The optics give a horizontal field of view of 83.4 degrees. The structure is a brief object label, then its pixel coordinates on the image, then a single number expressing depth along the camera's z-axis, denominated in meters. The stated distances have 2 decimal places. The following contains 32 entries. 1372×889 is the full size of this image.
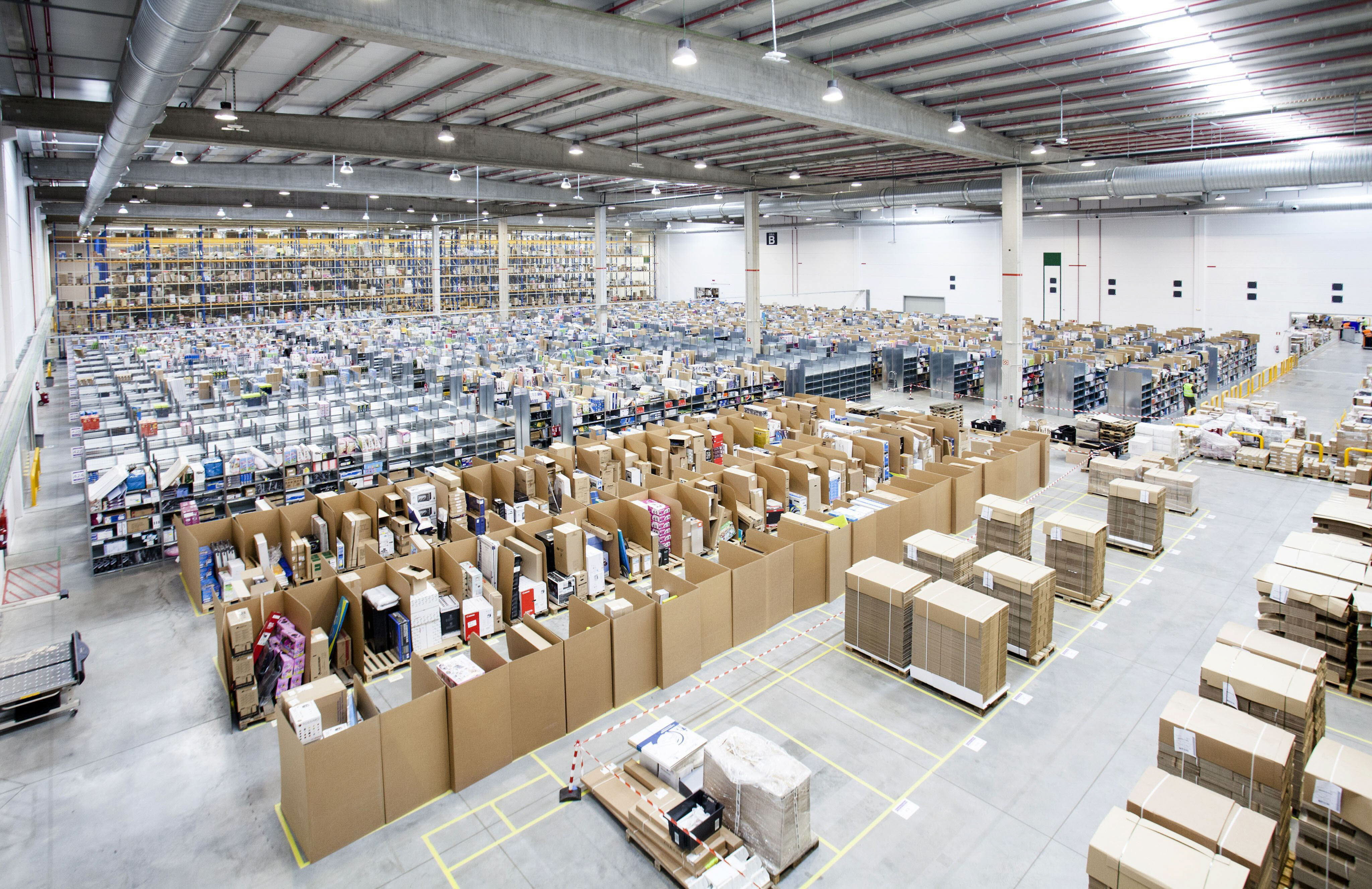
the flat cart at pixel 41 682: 6.89
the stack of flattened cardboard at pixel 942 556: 8.23
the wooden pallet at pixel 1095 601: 8.98
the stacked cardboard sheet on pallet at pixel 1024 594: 7.70
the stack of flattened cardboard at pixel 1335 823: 4.57
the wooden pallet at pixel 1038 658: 7.78
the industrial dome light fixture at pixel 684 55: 7.54
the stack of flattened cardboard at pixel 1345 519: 9.23
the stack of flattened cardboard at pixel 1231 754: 5.16
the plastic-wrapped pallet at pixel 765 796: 5.07
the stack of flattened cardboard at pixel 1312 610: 7.28
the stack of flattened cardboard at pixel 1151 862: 4.14
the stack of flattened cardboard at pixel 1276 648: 6.19
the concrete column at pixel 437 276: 38.34
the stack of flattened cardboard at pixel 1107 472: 12.26
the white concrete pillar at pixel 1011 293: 17.62
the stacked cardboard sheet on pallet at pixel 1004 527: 9.20
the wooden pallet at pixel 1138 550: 10.51
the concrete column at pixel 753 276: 24.25
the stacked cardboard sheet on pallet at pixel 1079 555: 8.98
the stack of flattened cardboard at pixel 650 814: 5.09
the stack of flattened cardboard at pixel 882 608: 7.58
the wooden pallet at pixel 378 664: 7.68
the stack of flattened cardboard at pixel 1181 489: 11.95
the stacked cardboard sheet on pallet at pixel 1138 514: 10.40
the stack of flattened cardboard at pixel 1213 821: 4.41
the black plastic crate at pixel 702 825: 5.07
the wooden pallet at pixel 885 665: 7.66
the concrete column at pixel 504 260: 34.44
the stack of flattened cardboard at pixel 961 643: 6.89
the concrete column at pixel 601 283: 30.97
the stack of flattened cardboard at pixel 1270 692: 5.64
